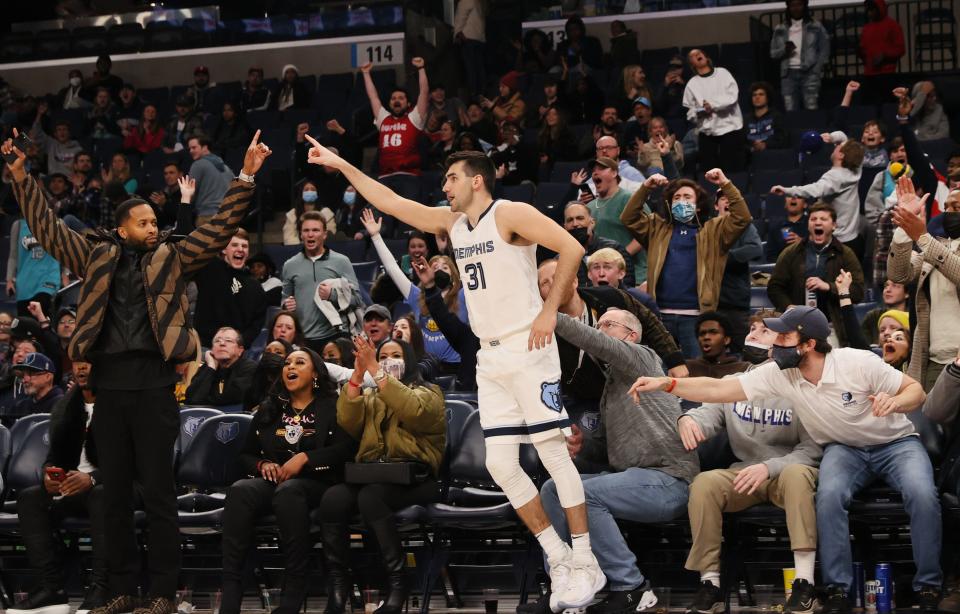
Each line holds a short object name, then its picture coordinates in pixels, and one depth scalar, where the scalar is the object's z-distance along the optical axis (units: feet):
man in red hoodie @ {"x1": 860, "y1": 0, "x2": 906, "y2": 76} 41.45
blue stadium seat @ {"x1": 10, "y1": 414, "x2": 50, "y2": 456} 23.99
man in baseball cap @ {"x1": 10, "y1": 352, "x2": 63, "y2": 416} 26.48
